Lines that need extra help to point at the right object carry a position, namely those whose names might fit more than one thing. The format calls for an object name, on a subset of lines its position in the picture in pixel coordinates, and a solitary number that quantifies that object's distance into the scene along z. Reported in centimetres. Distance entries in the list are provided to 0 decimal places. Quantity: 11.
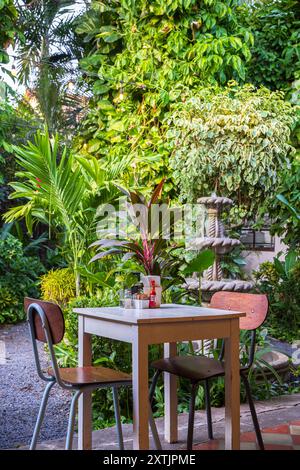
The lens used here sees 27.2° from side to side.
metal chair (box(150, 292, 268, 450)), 289
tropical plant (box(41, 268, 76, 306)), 555
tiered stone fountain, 444
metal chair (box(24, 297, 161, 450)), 253
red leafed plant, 338
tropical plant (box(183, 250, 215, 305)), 402
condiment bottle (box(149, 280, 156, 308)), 306
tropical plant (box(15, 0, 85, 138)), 1002
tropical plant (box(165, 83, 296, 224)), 548
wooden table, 255
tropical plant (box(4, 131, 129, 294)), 502
